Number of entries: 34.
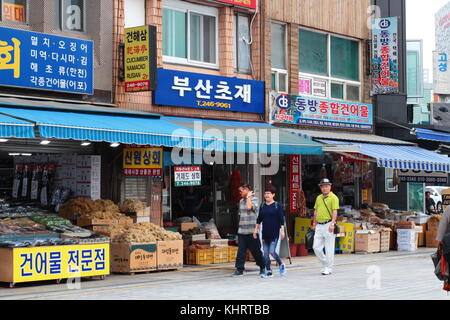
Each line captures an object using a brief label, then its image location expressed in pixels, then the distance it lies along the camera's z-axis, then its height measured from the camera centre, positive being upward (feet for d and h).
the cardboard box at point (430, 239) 78.59 -5.96
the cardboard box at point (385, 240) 73.00 -5.68
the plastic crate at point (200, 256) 59.21 -5.68
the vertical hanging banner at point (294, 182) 73.97 -0.49
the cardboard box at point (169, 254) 53.06 -4.99
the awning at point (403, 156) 69.51 +1.72
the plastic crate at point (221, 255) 60.39 -5.67
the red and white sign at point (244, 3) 68.17 +14.43
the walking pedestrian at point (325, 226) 52.80 -3.19
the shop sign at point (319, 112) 71.67 +5.88
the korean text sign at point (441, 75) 132.05 +16.56
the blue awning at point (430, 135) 84.94 +4.23
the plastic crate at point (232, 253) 61.52 -5.65
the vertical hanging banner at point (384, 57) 81.51 +11.75
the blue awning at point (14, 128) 42.22 +2.57
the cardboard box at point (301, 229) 72.54 -4.58
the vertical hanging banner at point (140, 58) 55.36 +8.03
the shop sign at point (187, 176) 60.54 +0.08
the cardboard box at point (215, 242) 60.90 -4.80
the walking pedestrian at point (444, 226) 35.68 -2.16
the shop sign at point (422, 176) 84.43 -0.01
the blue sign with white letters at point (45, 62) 49.67 +7.22
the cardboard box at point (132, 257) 51.26 -4.93
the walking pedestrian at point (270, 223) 51.75 -2.88
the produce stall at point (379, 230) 71.56 -4.75
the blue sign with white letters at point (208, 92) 61.25 +6.63
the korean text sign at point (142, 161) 56.85 +1.12
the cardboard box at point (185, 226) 63.31 -3.73
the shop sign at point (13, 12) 52.80 +10.59
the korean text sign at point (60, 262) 44.52 -4.67
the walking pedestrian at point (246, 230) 51.69 -3.33
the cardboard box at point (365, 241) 71.10 -5.56
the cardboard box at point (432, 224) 78.48 -4.57
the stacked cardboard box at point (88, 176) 56.85 +0.11
